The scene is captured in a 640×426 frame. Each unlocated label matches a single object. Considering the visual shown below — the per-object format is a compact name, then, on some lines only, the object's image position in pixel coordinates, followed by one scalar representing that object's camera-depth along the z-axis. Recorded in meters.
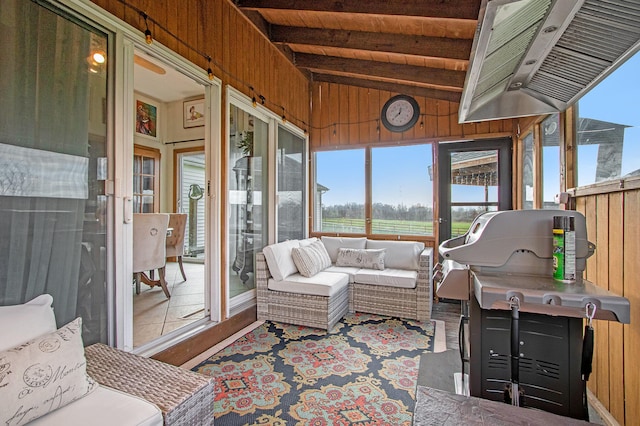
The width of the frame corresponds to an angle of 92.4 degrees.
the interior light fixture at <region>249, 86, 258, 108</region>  3.28
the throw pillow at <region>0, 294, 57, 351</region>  1.22
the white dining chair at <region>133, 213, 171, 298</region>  3.24
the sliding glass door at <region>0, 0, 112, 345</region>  1.49
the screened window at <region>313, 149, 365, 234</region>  4.55
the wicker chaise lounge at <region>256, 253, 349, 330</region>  3.01
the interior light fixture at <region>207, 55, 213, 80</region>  2.61
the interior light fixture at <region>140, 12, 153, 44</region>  2.05
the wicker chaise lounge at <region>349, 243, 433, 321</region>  3.29
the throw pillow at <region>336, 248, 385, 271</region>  3.80
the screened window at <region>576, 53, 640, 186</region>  1.56
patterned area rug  1.79
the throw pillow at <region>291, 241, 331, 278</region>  3.34
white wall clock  4.21
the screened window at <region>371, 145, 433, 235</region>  4.20
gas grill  1.38
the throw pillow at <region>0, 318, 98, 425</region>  1.04
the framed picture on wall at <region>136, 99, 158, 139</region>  5.29
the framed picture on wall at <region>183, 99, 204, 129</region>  5.52
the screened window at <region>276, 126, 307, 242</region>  4.03
